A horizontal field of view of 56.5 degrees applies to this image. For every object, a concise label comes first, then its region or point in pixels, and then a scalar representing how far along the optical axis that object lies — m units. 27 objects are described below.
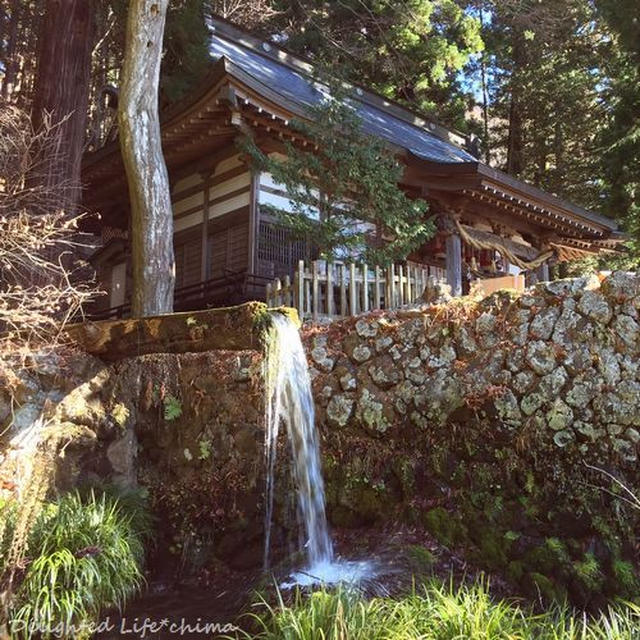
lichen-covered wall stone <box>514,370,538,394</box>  5.16
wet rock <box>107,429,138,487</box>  6.00
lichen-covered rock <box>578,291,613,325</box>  5.10
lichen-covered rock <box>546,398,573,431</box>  4.95
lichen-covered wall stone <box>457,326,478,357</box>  5.55
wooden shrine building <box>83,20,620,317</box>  9.03
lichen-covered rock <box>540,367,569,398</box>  5.05
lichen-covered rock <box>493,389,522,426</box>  5.14
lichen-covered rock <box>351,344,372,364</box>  6.05
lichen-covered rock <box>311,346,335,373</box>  6.20
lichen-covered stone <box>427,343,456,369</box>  5.62
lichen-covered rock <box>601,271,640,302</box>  5.08
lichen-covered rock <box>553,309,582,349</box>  5.18
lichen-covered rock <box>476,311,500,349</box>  5.50
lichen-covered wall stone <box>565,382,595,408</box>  4.94
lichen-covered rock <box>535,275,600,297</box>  5.27
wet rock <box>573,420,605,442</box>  4.83
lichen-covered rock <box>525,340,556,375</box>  5.16
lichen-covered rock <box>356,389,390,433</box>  5.69
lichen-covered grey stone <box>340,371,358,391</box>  5.97
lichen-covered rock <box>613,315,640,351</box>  4.97
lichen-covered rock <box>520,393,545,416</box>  5.07
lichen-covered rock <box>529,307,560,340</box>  5.28
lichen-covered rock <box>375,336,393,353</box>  5.99
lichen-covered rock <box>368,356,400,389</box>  5.81
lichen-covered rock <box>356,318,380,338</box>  6.09
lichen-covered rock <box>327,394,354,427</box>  5.86
